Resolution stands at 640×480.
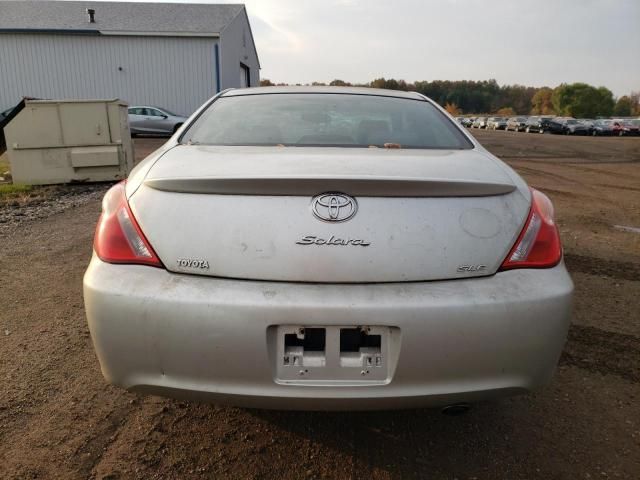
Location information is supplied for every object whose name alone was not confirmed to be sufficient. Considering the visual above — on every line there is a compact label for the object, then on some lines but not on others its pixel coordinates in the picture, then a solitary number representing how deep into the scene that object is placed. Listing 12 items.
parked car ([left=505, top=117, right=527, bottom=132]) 47.19
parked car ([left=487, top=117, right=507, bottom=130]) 52.98
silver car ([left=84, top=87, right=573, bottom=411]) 1.50
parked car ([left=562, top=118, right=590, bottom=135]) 41.00
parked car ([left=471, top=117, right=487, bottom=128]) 59.08
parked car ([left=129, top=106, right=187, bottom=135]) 19.78
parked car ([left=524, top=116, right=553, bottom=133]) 43.12
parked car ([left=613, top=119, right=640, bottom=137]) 41.00
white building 23.69
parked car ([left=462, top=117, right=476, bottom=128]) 63.06
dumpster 7.63
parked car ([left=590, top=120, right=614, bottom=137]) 40.94
